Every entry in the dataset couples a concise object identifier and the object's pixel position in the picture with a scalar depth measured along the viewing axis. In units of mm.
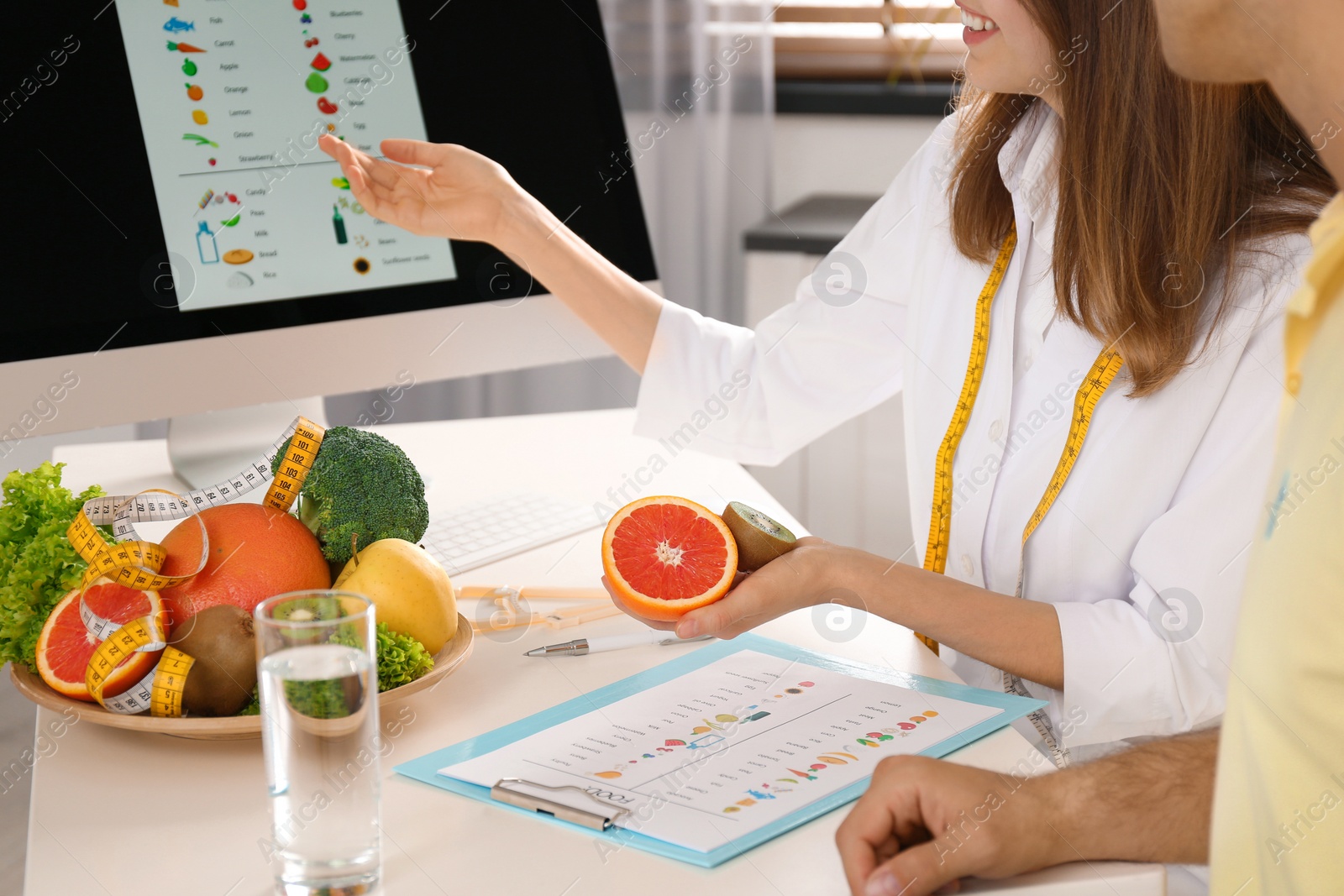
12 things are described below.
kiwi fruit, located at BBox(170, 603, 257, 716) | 837
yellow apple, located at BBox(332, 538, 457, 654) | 926
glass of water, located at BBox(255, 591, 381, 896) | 671
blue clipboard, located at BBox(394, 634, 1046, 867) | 734
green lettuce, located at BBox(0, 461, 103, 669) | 892
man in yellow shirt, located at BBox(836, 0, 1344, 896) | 616
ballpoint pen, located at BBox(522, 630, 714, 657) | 1024
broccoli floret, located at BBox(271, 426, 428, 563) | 963
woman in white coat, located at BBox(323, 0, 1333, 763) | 1049
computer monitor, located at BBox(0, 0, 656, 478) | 1128
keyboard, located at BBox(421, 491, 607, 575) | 1260
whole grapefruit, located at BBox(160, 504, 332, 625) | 876
